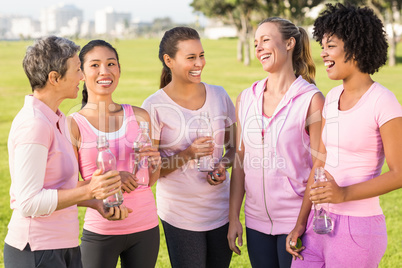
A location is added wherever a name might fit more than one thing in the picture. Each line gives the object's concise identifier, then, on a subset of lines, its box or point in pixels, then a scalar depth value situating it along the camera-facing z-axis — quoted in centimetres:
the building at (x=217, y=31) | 14436
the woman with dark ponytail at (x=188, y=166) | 418
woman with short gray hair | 294
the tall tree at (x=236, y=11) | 4075
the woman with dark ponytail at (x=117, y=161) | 385
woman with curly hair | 318
